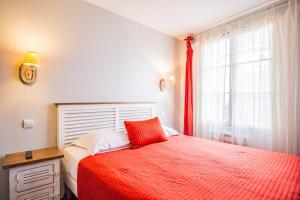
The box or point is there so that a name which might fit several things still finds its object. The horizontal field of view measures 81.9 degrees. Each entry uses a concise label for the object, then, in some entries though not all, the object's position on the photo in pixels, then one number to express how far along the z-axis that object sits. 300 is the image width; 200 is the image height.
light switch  1.91
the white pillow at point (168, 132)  2.71
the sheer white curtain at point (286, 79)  2.09
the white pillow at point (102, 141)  1.90
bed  1.14
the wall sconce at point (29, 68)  1.82
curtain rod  2.26
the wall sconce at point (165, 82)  3.36
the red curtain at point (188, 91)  3.33
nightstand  1.59
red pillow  2.16
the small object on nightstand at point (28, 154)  1.73
